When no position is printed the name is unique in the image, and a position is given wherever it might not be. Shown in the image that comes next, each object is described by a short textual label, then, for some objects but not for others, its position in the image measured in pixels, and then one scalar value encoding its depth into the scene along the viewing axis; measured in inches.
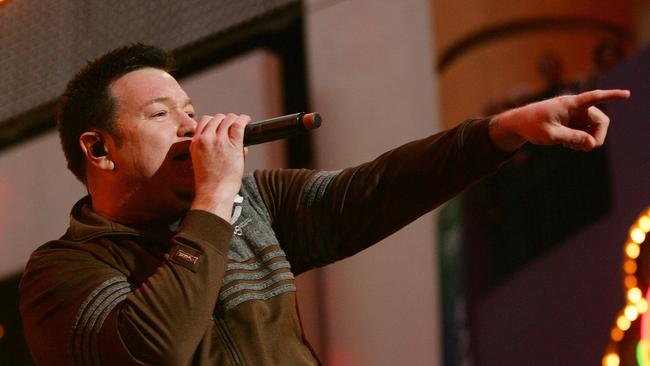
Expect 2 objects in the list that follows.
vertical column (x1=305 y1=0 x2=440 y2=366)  292.0
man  105.3
